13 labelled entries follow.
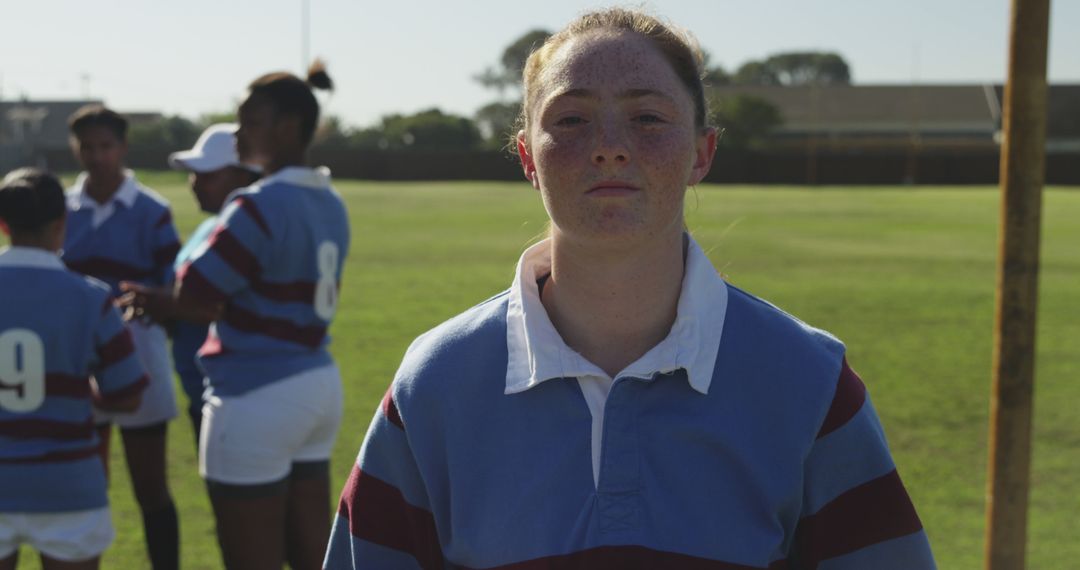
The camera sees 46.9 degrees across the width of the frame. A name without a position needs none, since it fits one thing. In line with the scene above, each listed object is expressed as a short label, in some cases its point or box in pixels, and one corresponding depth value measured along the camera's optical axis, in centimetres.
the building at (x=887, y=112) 8388
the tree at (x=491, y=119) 8576
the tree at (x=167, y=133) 7489
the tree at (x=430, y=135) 7812
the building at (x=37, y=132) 6134
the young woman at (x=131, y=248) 559
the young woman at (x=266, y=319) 445
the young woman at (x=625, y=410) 188
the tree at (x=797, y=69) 12900
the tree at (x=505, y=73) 12704
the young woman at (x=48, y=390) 409
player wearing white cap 554
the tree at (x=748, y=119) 7581
